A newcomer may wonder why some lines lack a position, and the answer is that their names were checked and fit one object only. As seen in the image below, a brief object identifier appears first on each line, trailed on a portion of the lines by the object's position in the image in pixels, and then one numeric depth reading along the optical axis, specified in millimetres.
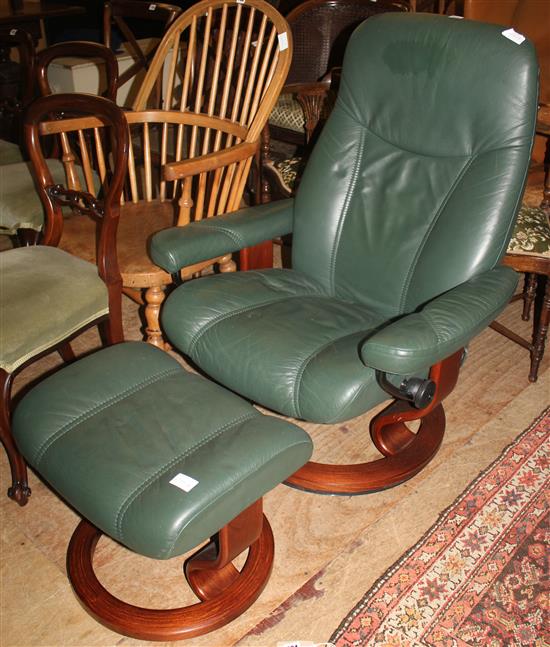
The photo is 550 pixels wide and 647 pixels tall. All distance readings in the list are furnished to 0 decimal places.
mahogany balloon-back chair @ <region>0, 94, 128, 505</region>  1630
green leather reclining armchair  1488
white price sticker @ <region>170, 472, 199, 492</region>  1224
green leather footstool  1228
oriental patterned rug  1458
